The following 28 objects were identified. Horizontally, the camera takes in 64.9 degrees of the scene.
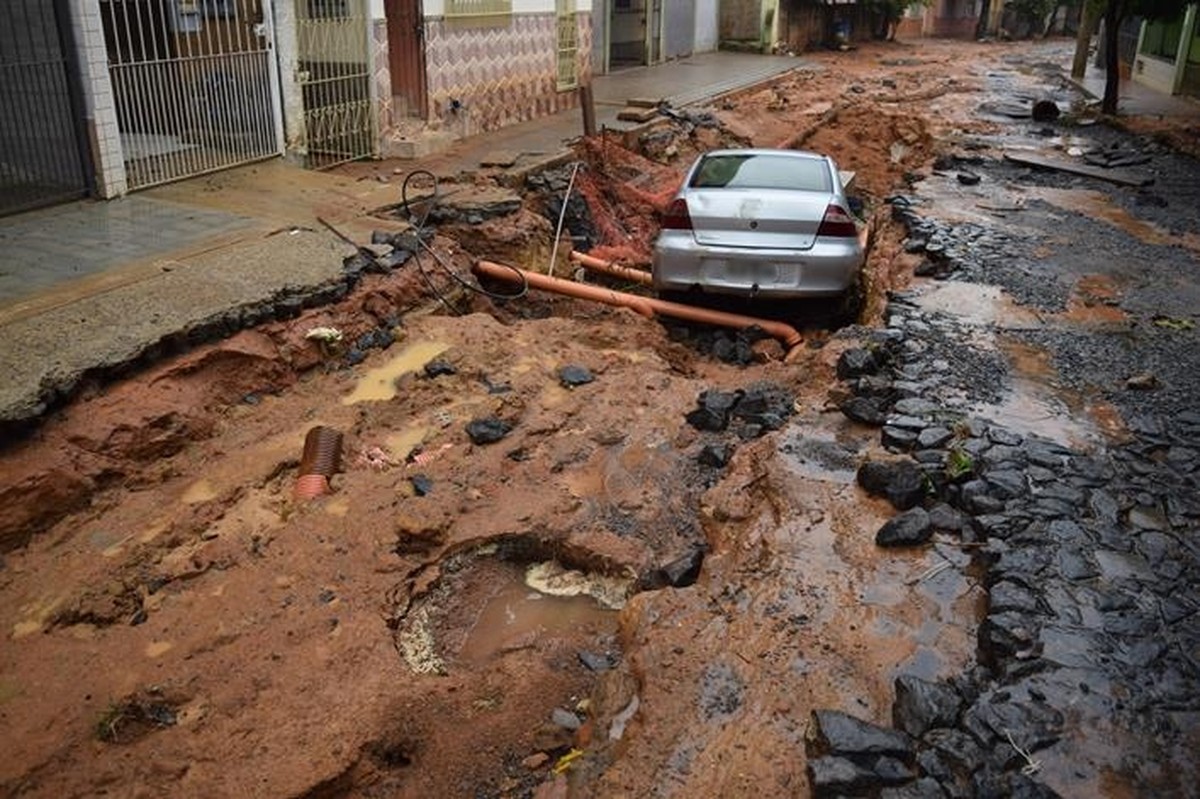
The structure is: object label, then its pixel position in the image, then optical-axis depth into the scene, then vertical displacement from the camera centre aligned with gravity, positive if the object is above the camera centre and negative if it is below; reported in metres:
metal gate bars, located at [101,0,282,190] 9.77 -0.45
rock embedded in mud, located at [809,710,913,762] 3.25 -2.27
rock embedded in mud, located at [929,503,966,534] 4.66 -2.20
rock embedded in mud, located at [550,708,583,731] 4.12 -2.79
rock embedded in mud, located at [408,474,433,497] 5.84 -2.59
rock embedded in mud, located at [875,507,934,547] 4.57 -2.22
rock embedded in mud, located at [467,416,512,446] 6.52 -2.53
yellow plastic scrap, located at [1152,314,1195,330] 7.49 -2.06
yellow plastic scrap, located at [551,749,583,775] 3.69 -2.68
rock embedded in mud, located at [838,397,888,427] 5.78 -2.12
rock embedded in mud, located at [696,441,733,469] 5.95 -2.44
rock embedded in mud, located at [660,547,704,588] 4.68 -2.47
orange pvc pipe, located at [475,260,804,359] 8.71 -2.37
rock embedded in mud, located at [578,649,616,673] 4.48 -2.77
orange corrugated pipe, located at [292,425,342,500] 5.90 -2.55
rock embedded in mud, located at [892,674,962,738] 3.40 -2.26
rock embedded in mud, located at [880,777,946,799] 3.08 -2.29
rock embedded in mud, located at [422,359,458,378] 7.43 -2.42
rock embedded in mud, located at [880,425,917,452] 5.41 -2.13
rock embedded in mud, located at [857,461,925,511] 4.89 -2.15
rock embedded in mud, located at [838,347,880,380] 6.49 -2.07
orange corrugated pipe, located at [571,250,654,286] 10.33 -2.36
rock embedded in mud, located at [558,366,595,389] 7.44 -2.48
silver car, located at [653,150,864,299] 8.41 -1.66
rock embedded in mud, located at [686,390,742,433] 6.54 -2.40
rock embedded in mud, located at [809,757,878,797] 3.13 -2.29
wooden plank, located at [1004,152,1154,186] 13.47 -1.71
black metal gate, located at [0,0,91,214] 8.76 -0.63
